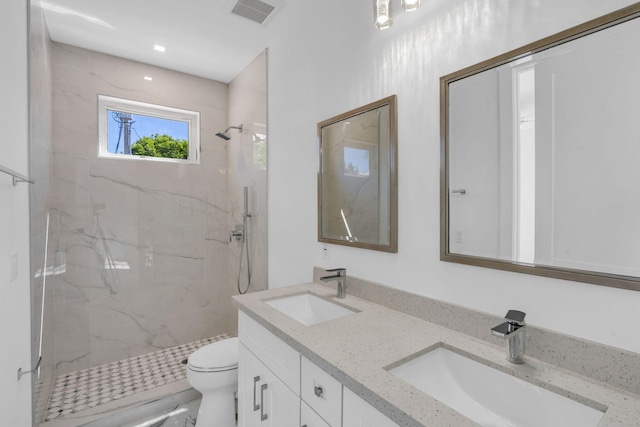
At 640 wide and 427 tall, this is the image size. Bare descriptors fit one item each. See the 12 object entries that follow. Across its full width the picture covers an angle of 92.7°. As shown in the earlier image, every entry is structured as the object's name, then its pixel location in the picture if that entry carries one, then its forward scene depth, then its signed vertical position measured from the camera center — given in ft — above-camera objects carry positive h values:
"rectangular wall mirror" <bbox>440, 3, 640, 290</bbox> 2.64 +0.56
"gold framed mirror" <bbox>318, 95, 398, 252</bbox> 4.68 +0.60
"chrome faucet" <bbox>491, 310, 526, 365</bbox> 2.95 -1.22
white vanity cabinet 2.82 -2.04
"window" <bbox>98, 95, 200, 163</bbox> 8.69 +2.51
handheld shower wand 8.80 -0.63
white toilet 5.94 -3.41
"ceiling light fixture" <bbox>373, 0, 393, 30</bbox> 4.17 +2.73
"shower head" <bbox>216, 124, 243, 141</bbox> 9.20 +2.42
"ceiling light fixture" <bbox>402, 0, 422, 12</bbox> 3.84 +2.63
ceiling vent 6.32 +4.35
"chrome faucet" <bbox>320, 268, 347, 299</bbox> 5.25 -1.16
